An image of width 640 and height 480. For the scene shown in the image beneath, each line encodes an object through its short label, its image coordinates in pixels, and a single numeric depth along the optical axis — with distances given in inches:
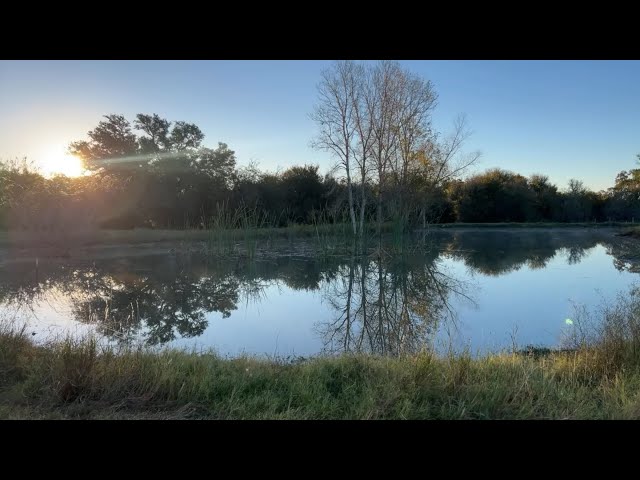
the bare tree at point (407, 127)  626.2
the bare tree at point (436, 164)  703.7
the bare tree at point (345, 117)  623.2
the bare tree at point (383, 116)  611.2
